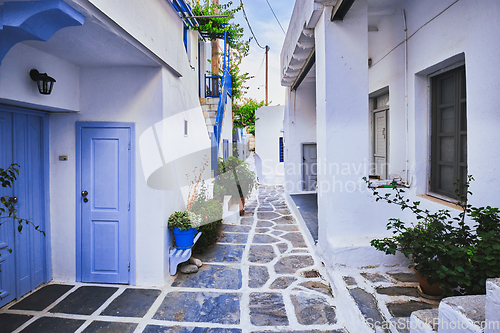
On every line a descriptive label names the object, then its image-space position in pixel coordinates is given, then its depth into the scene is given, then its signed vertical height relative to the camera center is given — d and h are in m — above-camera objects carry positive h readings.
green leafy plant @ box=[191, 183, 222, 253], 4.95 -1.05
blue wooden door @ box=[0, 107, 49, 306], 3.36 -0.57
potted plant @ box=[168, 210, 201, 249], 4.09 -0.99
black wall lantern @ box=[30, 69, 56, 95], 3.13 +0.99
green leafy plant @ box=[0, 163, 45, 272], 3.30 -0.65
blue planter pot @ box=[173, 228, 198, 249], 4.11 -1.16
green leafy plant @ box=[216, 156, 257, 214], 7.81 -0.46
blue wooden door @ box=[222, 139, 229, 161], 10.19 +0.60
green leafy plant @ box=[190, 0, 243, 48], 5.91 +3.57
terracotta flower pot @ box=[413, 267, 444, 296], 2.83 -1.36
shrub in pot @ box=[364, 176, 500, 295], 2.15 -0.80
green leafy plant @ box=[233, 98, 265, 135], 15.62 +2.92
